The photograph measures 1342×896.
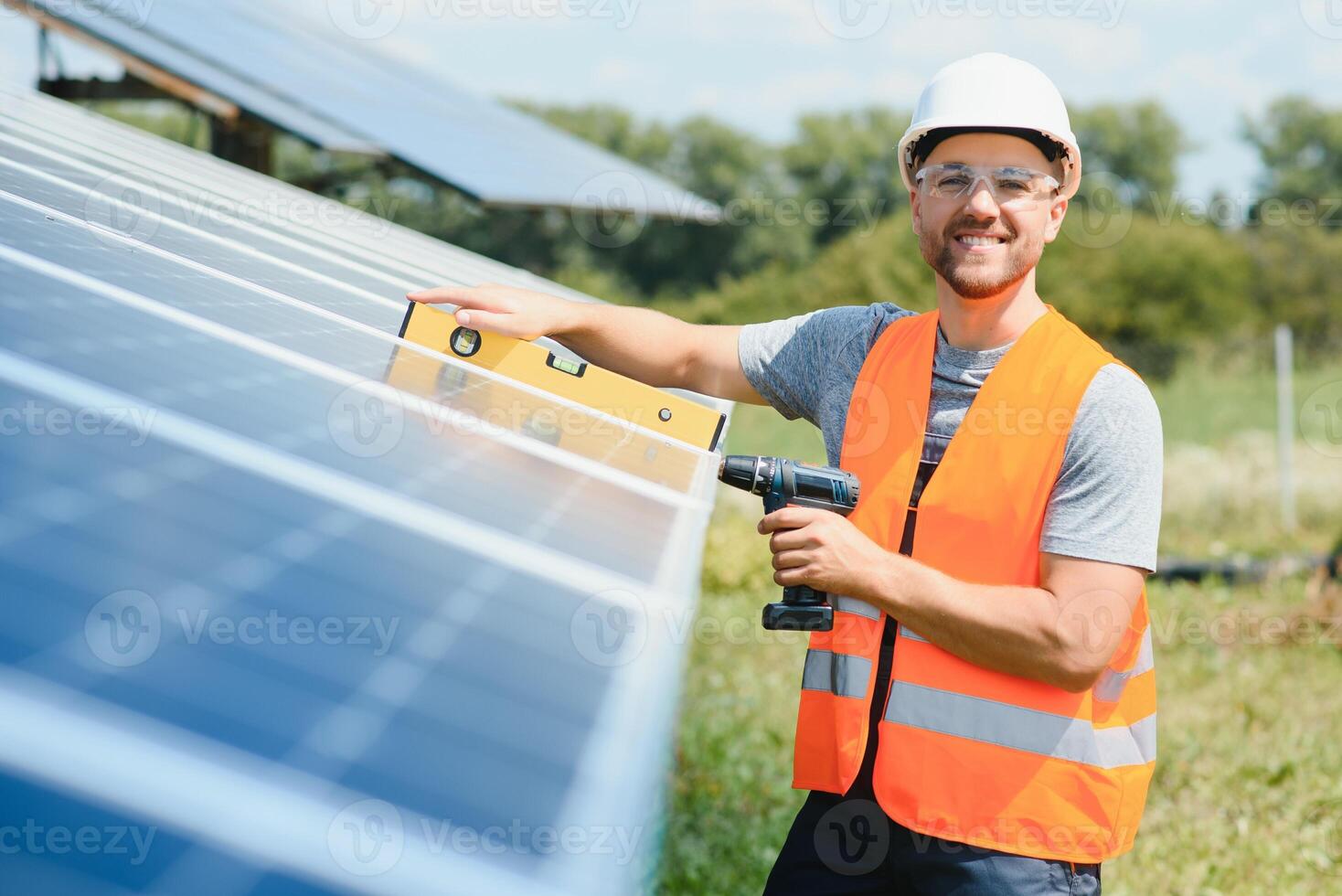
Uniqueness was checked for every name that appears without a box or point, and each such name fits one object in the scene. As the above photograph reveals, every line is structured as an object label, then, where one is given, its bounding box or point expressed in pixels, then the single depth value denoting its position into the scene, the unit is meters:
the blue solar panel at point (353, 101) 9.91
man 2.76
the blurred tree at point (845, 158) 69.25
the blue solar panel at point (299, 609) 1.14
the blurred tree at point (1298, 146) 68.69
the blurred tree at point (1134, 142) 76.38
